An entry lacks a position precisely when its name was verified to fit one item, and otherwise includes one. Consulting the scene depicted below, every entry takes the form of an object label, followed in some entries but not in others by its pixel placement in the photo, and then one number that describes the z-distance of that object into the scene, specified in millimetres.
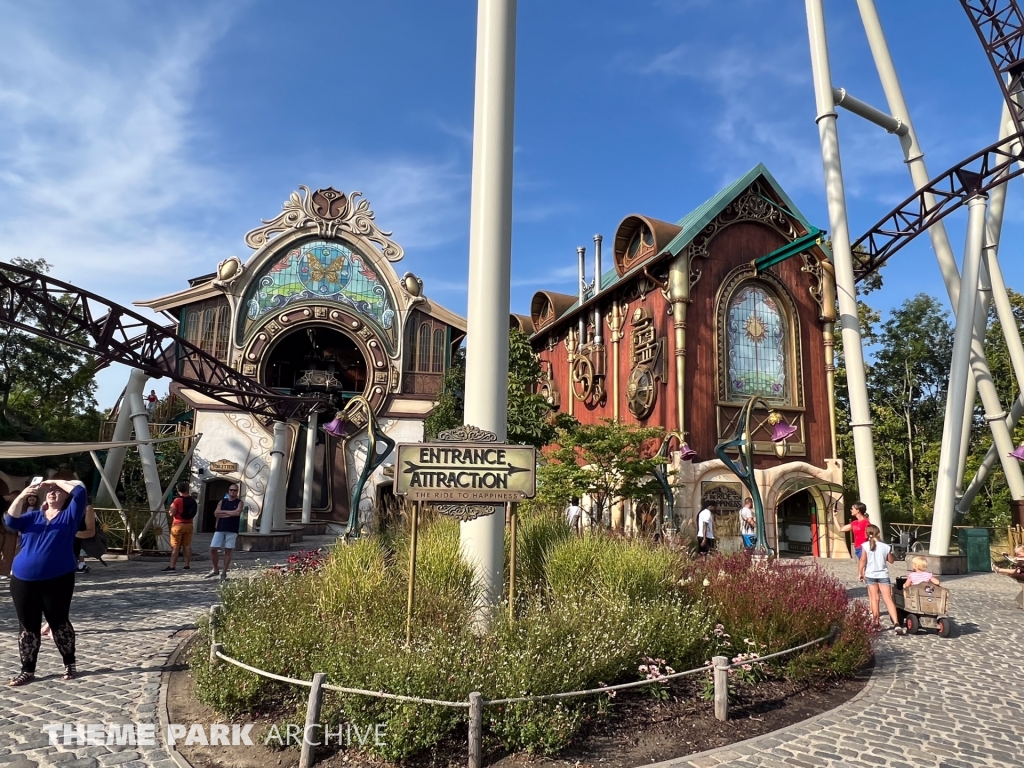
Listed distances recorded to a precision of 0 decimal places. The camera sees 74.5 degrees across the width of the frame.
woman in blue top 5848
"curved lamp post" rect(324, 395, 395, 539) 12195
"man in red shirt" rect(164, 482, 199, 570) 12922
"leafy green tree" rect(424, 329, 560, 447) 20344
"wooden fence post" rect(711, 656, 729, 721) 5188
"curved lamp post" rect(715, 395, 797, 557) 13242
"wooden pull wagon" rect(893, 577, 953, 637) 8523
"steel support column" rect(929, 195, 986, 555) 14758
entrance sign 6141
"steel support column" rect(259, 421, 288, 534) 18662
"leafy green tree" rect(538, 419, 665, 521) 17969
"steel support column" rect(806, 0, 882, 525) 14945
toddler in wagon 8633
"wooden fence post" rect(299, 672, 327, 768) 4344
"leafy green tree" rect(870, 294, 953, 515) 32938
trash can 16344
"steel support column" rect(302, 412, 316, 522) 24031
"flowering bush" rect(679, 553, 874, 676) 6367
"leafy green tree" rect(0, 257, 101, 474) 25406
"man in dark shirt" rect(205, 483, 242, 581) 11836
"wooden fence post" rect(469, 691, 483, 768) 4258
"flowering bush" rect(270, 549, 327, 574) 7801
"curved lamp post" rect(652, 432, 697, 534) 17898
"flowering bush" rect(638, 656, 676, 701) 5453
